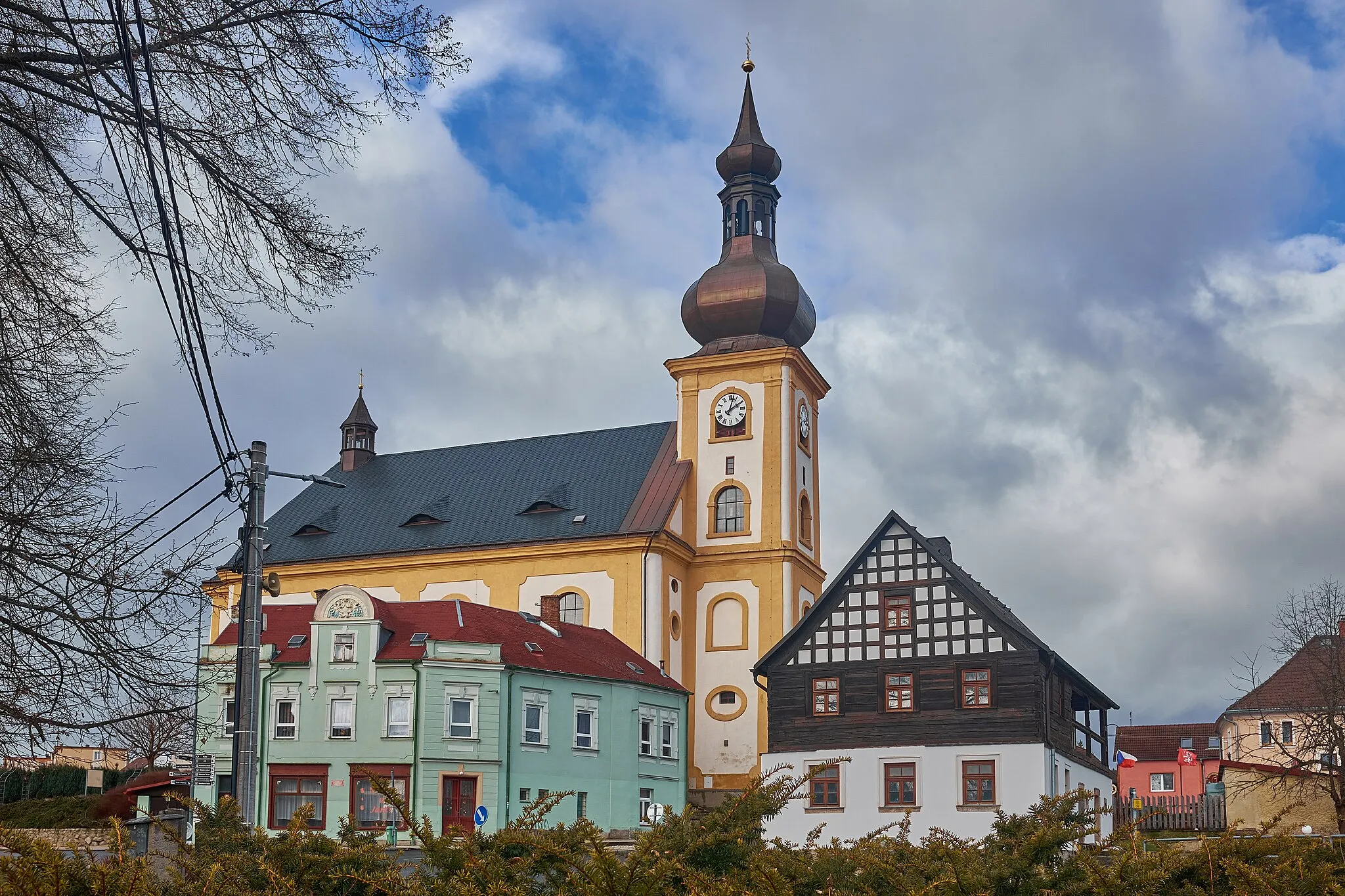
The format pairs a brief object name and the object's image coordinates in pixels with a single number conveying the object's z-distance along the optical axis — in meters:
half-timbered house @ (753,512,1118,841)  37.34
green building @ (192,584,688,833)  40.09
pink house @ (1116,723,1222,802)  70.94
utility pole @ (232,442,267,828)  17.67
